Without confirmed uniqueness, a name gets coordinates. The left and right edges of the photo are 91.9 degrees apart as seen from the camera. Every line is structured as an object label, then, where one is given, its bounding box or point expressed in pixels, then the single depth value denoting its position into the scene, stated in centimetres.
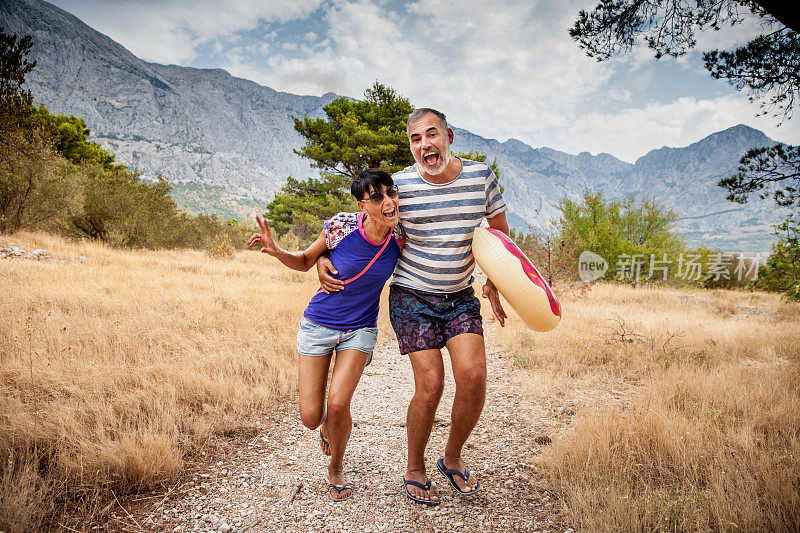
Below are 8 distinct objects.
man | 274
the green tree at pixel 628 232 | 2556
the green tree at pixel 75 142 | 2605
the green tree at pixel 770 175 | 539
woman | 279
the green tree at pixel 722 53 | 465
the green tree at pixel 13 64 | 1273
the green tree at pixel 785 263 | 622
